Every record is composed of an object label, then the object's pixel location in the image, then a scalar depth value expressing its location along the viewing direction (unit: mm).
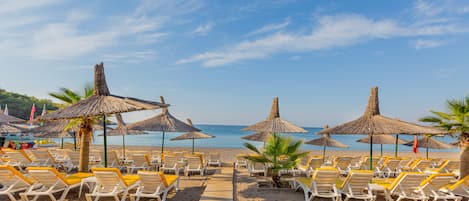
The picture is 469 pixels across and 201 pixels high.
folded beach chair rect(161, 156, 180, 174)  8968
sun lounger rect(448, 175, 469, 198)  6363
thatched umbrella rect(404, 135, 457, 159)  13469
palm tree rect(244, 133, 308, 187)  7277
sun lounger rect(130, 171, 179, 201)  5520
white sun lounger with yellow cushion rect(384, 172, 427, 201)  5731
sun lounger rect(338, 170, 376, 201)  5684
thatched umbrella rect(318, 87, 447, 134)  7012
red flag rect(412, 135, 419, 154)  13281
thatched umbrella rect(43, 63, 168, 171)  5887
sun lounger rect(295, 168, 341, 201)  5820
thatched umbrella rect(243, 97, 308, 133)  9172
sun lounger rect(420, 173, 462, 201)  5762
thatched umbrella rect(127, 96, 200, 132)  9586
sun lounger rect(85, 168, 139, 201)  5293
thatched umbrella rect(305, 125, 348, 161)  12406
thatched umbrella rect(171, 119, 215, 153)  12203
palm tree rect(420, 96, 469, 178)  7641
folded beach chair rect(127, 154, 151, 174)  9086
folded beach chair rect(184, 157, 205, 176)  9156
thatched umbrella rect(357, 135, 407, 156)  13578
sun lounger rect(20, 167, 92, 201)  5367
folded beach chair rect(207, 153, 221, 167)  11766
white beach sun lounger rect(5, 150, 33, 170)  9109
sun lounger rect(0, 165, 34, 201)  5359
